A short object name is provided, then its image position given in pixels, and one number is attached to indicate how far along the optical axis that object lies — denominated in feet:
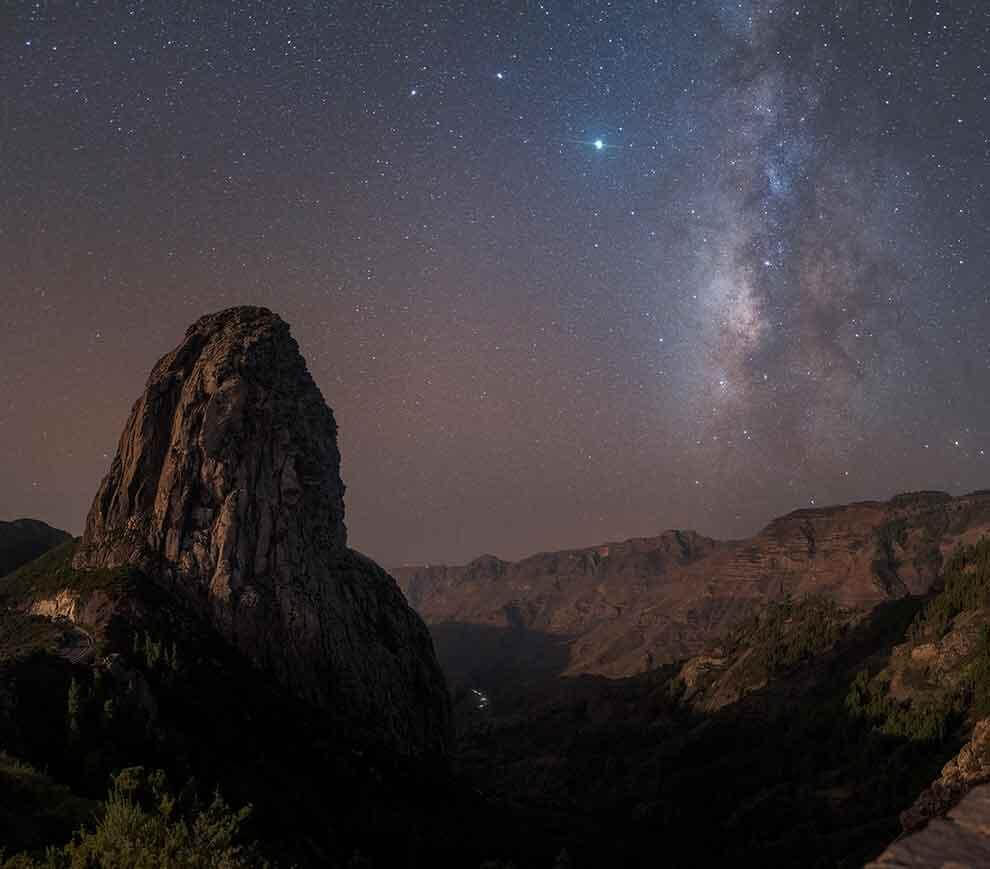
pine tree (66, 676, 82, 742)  103.37
